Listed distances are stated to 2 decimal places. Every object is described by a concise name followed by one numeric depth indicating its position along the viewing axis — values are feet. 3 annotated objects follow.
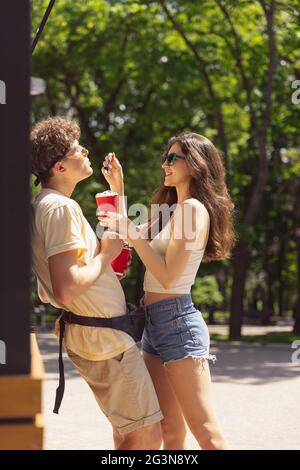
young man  11.32
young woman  12.60
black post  8.18
